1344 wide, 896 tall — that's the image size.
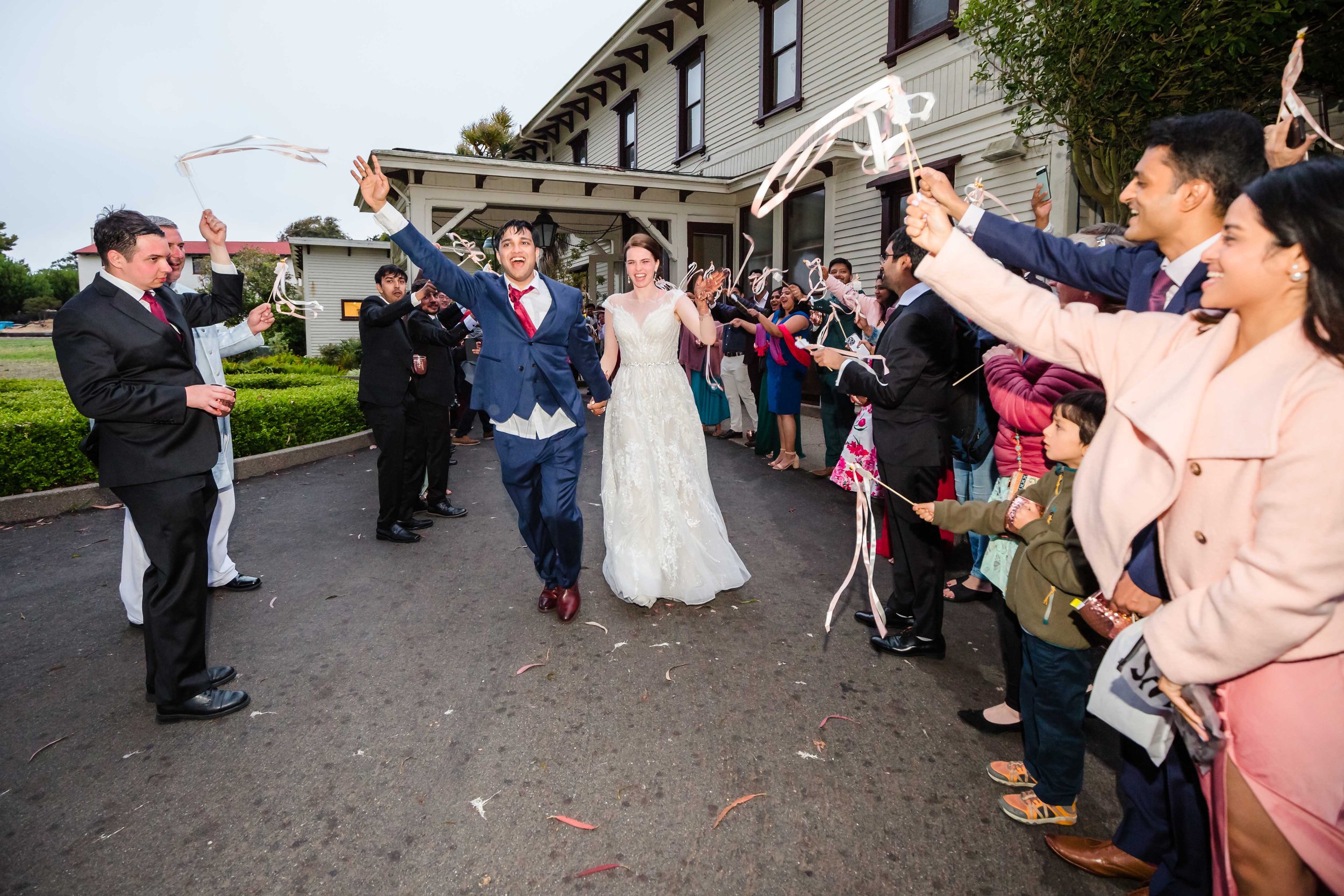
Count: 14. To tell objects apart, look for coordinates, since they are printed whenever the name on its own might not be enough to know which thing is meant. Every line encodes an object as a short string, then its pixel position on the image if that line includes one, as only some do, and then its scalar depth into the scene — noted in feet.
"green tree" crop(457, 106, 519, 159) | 97.30
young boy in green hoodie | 8.10
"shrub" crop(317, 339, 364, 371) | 88.17
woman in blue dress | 27.68
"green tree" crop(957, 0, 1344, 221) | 17.38
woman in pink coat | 4.45
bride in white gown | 15.03
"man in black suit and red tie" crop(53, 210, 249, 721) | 9.93
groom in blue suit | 13.61
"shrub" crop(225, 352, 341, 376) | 62.85
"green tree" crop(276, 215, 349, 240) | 203.00
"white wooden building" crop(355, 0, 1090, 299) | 32.99
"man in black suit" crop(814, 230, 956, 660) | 11.61
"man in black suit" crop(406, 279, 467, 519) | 20.29
